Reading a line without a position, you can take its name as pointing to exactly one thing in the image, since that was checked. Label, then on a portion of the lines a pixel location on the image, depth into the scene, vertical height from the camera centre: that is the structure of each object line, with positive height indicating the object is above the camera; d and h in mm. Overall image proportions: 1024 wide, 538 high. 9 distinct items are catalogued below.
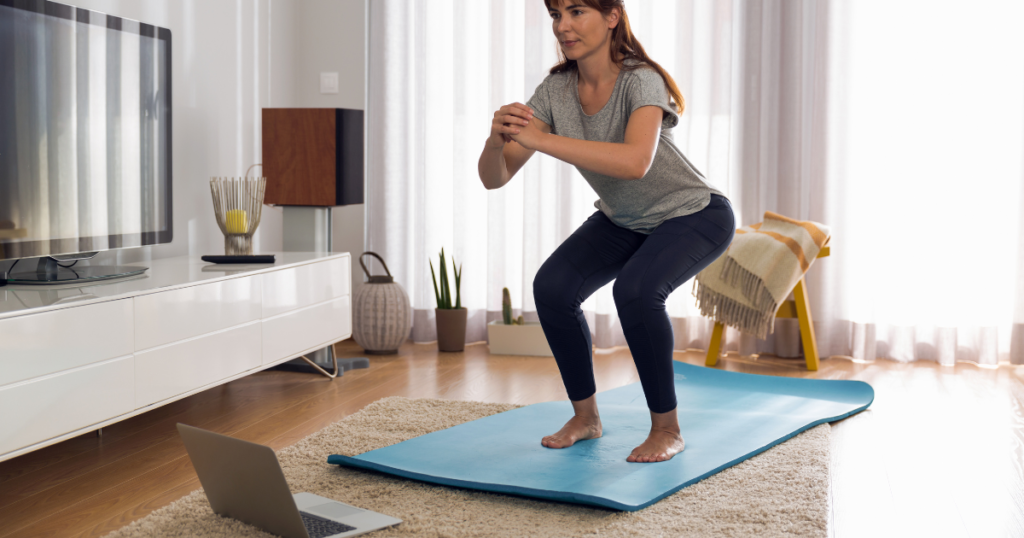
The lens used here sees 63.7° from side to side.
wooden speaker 3150 +153
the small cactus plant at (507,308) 3723 -496
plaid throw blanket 3264 -291
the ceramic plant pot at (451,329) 3730 -595
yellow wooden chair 3406 -547
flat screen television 2057 +170
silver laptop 1491 -572
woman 1894 +3
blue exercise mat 1782 -626
